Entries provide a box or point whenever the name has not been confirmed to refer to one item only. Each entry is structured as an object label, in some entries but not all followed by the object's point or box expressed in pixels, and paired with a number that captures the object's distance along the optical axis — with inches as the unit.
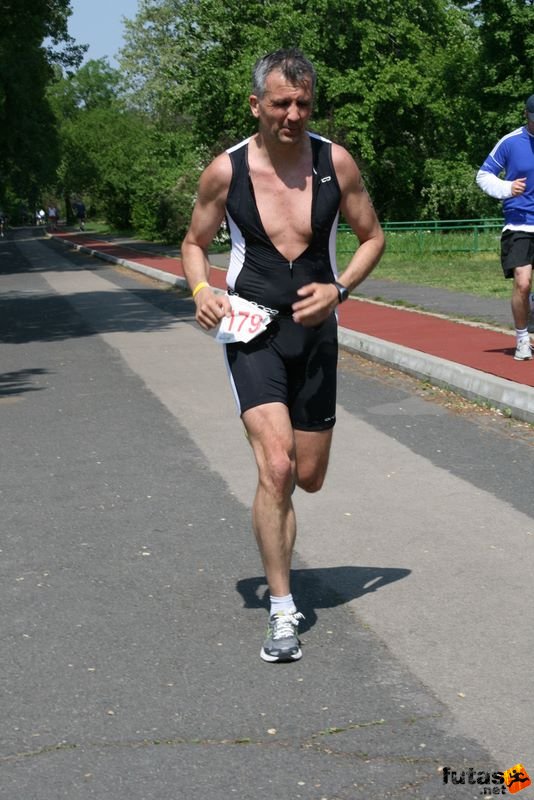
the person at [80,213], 3543.3
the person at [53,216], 3750.0
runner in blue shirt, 429.4
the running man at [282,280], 187.9
